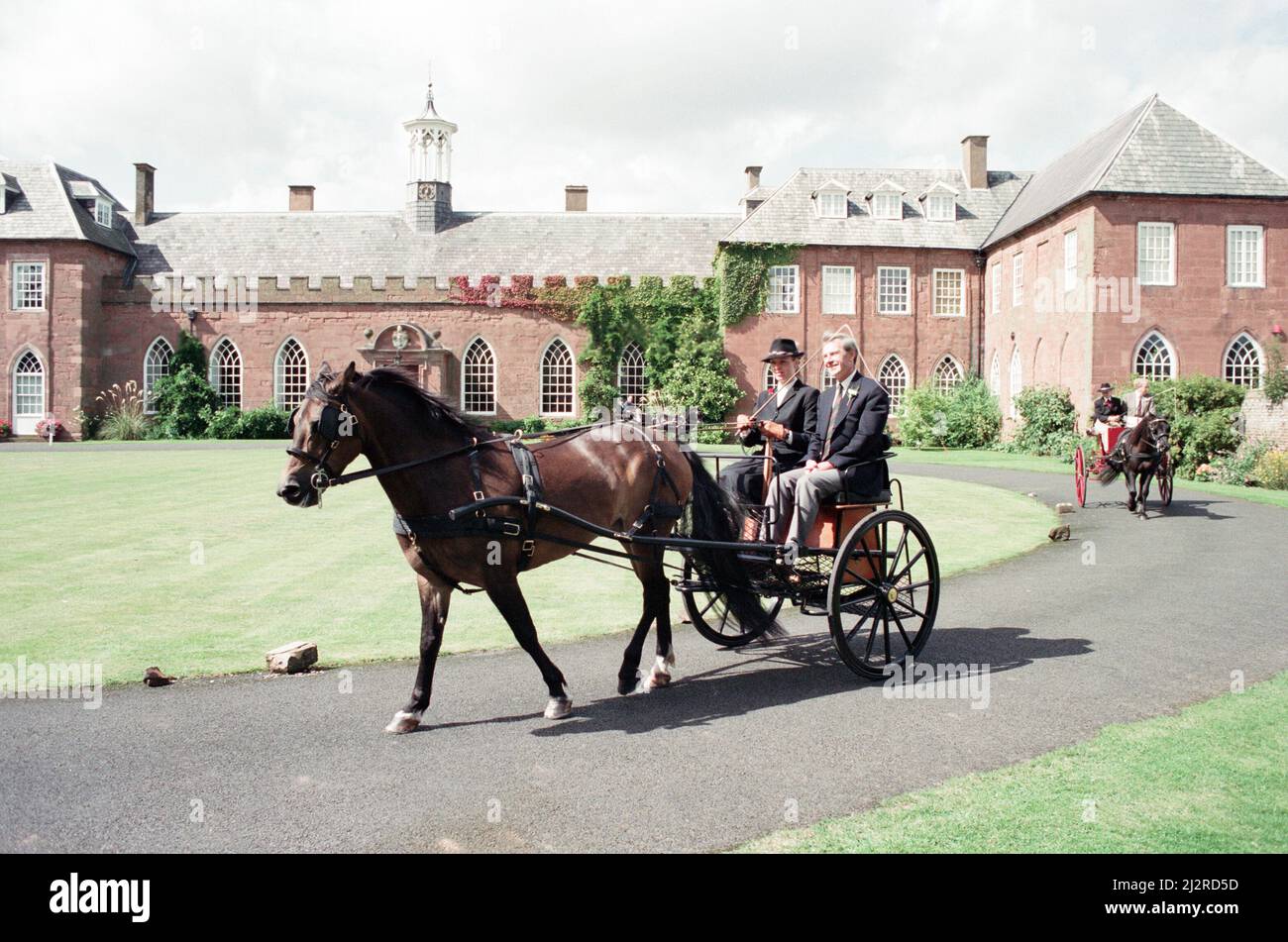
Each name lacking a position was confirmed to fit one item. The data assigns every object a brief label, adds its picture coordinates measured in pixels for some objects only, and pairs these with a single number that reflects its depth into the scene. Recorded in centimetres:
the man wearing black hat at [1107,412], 1550
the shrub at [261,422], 3675
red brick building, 3659
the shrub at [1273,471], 1883
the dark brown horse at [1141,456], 1488
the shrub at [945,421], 3322
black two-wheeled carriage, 627
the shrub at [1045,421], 2864
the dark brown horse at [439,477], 500
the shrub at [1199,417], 2119
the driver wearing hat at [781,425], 662
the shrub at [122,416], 3662
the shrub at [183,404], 3722
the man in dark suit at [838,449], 634
